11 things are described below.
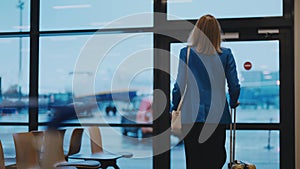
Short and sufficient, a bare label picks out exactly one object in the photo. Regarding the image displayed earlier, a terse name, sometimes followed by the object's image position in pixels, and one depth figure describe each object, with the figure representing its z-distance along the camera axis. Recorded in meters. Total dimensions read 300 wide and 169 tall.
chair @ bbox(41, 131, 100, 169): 4.61
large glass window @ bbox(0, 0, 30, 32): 6.12
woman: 3.13
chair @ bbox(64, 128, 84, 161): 5.39
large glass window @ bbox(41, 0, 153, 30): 5.70
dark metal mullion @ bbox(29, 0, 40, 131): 6.02
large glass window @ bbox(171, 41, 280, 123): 5.34
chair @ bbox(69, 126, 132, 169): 4.73
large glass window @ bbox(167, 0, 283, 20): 5.36
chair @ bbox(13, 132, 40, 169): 4.35
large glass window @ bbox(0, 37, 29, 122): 6.12
